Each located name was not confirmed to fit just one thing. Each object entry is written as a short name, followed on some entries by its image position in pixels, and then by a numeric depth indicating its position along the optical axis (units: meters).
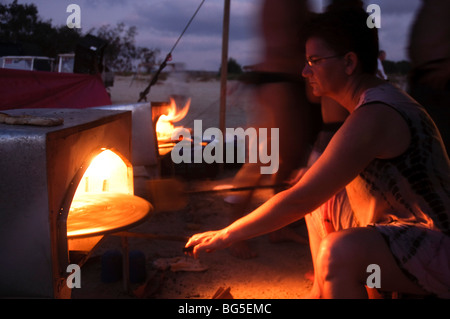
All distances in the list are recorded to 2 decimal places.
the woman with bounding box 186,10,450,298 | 1.47
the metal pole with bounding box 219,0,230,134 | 5.68
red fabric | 4.34
